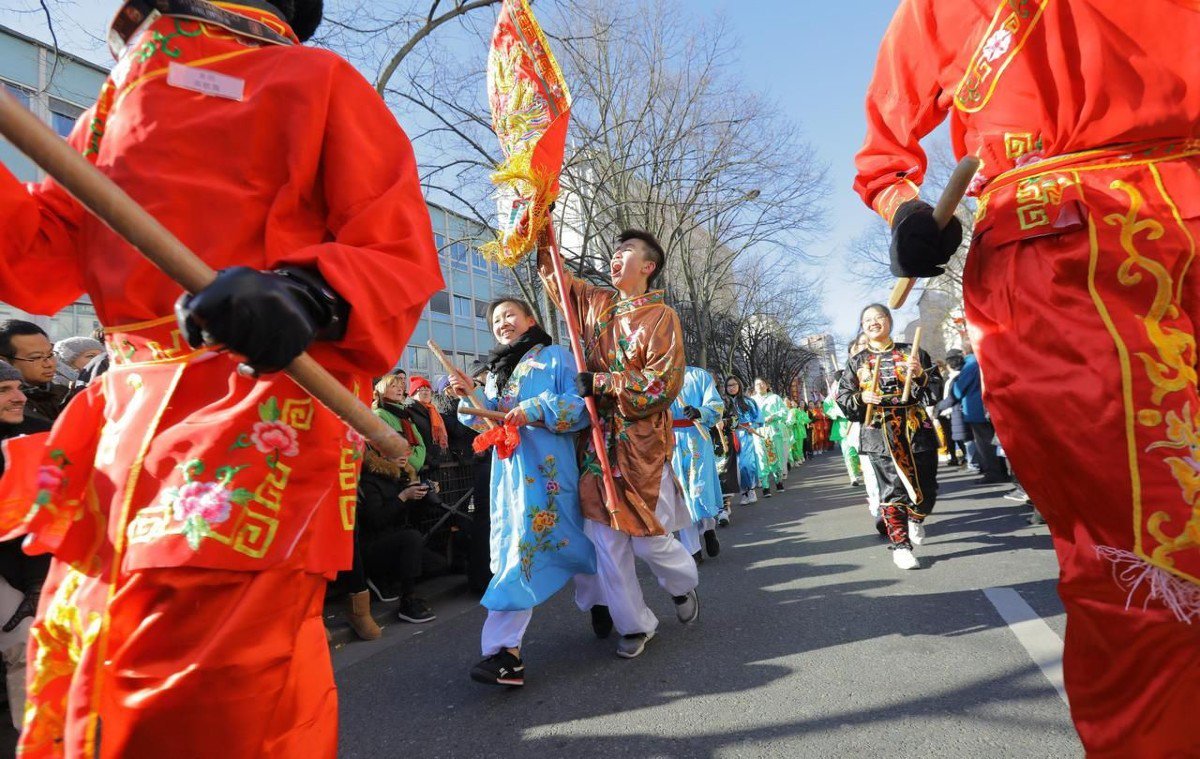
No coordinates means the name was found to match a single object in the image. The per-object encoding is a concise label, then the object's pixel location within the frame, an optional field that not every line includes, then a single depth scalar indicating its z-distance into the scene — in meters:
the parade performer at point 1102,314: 1.20
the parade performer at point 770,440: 12.08
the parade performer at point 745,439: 11.21
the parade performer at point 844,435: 6.57
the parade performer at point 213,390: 0.96
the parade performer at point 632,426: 3.52
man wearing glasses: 3.50
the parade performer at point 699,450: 6.37
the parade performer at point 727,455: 9.34
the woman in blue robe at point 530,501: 3.18
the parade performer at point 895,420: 5.46
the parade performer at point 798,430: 20.34
